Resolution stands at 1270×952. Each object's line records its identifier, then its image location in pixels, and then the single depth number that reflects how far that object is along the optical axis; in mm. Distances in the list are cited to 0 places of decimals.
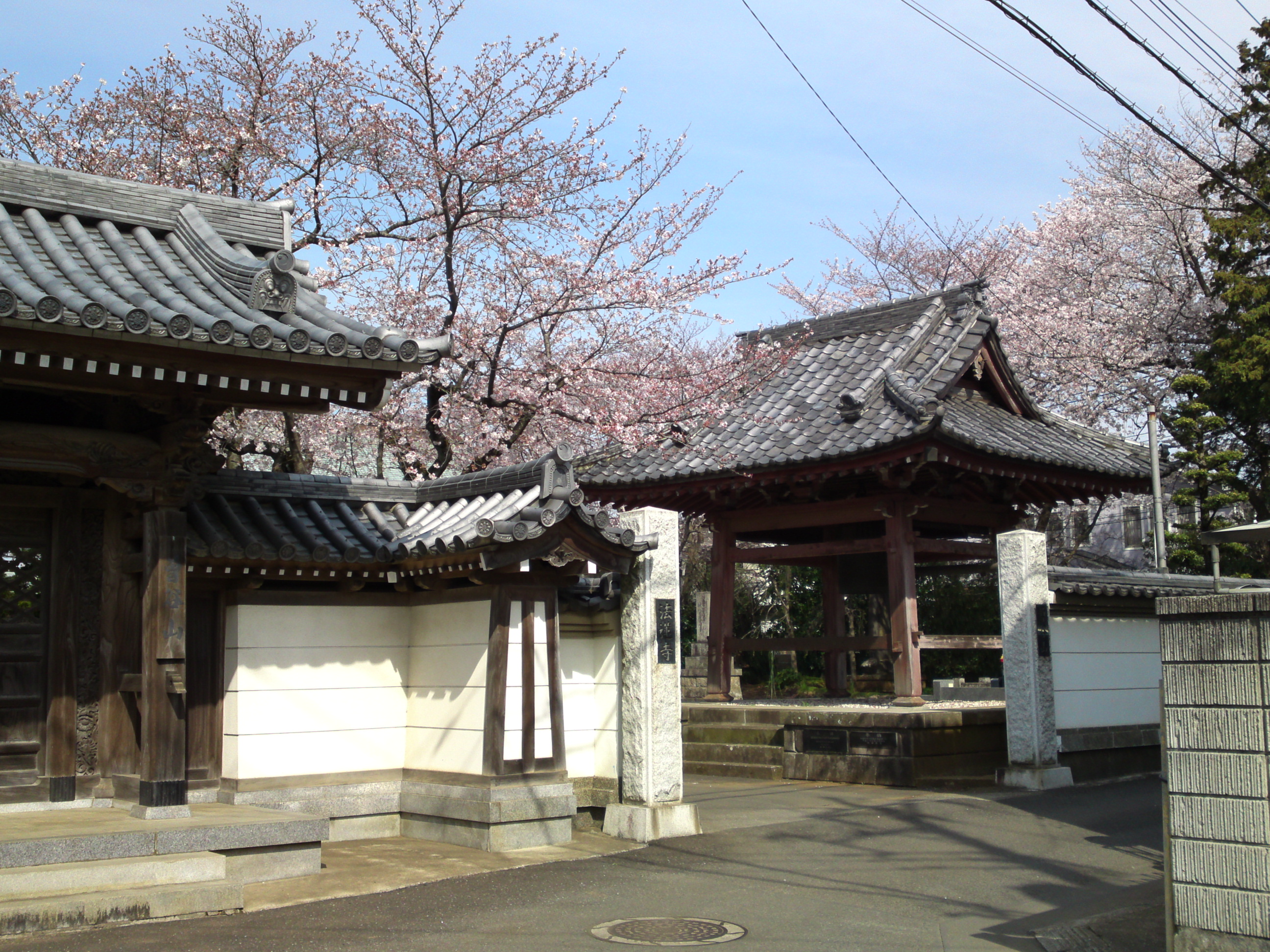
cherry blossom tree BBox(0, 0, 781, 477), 14586
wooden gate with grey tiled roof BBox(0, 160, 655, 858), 8023
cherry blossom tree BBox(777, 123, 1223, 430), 25297
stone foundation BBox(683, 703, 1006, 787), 12891
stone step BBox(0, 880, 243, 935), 6773
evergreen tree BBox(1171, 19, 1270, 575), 20625
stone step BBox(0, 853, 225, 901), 6984
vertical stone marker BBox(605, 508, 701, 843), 9945
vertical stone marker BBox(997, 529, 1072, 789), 12562
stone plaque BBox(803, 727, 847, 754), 13477
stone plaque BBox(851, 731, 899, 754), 12984
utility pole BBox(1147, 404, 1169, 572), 16922
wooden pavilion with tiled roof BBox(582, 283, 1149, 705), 14148
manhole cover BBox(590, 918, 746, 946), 6766
